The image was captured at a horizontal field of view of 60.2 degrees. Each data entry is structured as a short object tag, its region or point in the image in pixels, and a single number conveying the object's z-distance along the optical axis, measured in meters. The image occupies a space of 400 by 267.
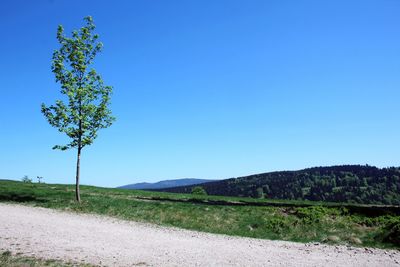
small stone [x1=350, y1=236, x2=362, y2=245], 20.18
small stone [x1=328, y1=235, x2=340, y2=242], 20.83
